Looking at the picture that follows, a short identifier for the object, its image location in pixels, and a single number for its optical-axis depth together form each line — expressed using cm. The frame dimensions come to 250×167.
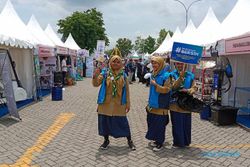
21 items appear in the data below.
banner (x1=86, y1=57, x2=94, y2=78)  2201
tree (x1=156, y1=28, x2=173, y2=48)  5190
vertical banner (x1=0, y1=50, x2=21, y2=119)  616
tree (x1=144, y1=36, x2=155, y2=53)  5722
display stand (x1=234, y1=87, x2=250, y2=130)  651
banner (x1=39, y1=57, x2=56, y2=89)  1278
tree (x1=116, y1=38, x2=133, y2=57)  7086
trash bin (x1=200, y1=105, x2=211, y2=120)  652
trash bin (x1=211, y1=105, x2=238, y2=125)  588
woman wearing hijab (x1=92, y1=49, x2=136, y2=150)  406
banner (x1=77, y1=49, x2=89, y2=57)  1951
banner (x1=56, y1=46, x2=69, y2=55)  1278
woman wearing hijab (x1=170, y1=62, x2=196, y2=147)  416
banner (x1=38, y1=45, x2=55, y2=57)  998
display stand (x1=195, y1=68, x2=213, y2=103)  738
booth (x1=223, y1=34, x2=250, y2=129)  703
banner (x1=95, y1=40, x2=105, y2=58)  1222
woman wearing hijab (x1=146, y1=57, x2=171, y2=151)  400
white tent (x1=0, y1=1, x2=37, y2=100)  886
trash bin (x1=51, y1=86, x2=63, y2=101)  931
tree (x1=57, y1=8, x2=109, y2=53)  3583
